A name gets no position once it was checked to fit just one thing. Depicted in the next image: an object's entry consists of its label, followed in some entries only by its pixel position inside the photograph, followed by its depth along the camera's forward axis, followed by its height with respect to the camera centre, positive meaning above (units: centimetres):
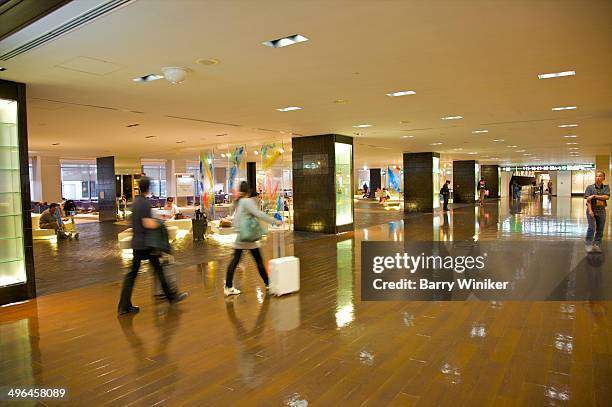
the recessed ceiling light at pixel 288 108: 830 +155
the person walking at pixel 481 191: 2606 -68
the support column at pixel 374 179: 3812 +28
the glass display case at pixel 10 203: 587 -19
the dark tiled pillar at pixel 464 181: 2798 -3
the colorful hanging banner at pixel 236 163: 1432 +78
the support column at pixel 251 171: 2471 +85
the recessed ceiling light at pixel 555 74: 590 +151
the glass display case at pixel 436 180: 2089 +6
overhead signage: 3676 +106
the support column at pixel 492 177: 3509 +26
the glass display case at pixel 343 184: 1302 -3
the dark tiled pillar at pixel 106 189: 2053 -6
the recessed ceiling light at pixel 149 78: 574 +155
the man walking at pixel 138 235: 507 -59
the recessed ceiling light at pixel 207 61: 505 +154
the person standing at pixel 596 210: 793 -63
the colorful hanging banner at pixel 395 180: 3347 +17
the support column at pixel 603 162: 2477 +97
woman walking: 572 -59
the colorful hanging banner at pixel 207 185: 1481 +3
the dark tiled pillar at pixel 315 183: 1282 +2
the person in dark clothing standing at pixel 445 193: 2417 -71
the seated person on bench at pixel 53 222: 1295 -104
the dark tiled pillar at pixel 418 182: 2073 -2
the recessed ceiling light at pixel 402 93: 700 +154
